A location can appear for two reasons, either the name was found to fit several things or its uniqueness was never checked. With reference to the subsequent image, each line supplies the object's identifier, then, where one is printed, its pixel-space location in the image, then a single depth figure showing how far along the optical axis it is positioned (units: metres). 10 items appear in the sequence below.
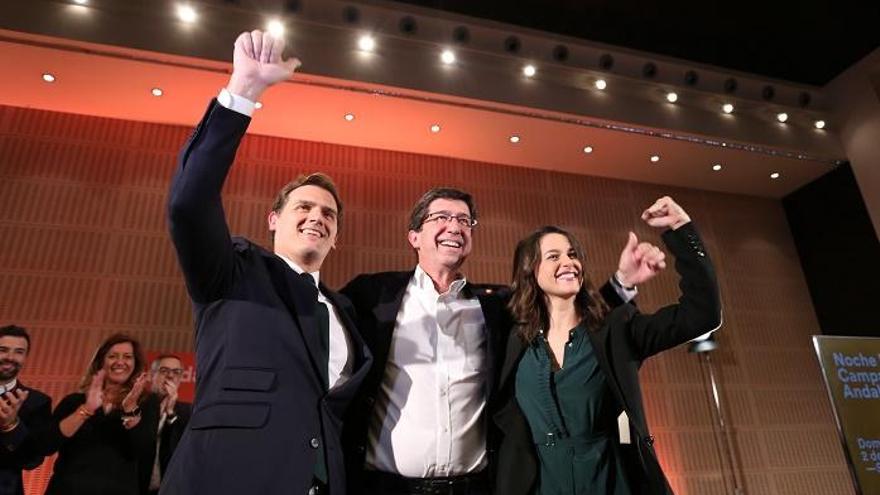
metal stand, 7.00
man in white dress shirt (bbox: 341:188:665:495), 2.03
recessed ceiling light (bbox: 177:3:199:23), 5.81
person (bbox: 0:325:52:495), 3.10
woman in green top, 1.93
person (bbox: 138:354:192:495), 3.46
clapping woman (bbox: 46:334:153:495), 3.24
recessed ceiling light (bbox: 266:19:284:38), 6.04
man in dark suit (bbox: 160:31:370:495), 1.47
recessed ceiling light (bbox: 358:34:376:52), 6.35
